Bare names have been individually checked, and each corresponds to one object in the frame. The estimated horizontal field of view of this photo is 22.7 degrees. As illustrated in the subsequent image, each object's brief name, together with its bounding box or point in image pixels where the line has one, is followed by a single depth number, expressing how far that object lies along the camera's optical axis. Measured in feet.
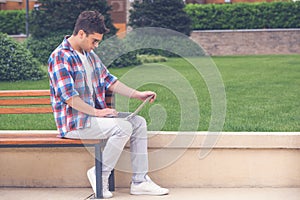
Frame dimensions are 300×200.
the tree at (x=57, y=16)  55.98
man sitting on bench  17.04
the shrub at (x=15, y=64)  40.73
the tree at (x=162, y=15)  71.46
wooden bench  17.37
